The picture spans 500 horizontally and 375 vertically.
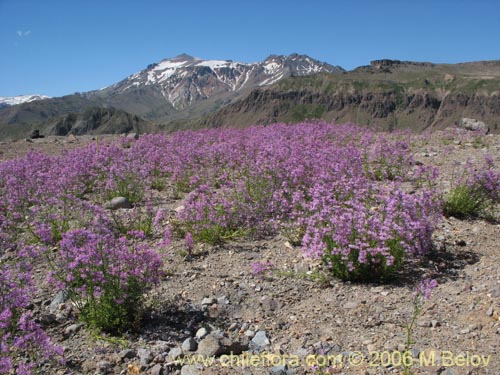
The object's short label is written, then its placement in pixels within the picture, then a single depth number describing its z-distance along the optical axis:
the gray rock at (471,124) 19.23
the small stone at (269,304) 5.96
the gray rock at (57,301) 6.12
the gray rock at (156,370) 4.61
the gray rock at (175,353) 4.92
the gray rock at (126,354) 4.91
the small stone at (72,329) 5.52
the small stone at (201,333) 5.35
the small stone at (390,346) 4.71
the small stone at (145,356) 4.79
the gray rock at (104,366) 4.73
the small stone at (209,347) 4.90
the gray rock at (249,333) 5.42
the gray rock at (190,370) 4.59
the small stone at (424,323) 5.09
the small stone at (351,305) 5.71
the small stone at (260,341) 5.17
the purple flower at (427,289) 4.55
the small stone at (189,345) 5.06
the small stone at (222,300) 6.14
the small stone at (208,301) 6.12
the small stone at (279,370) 4.59
